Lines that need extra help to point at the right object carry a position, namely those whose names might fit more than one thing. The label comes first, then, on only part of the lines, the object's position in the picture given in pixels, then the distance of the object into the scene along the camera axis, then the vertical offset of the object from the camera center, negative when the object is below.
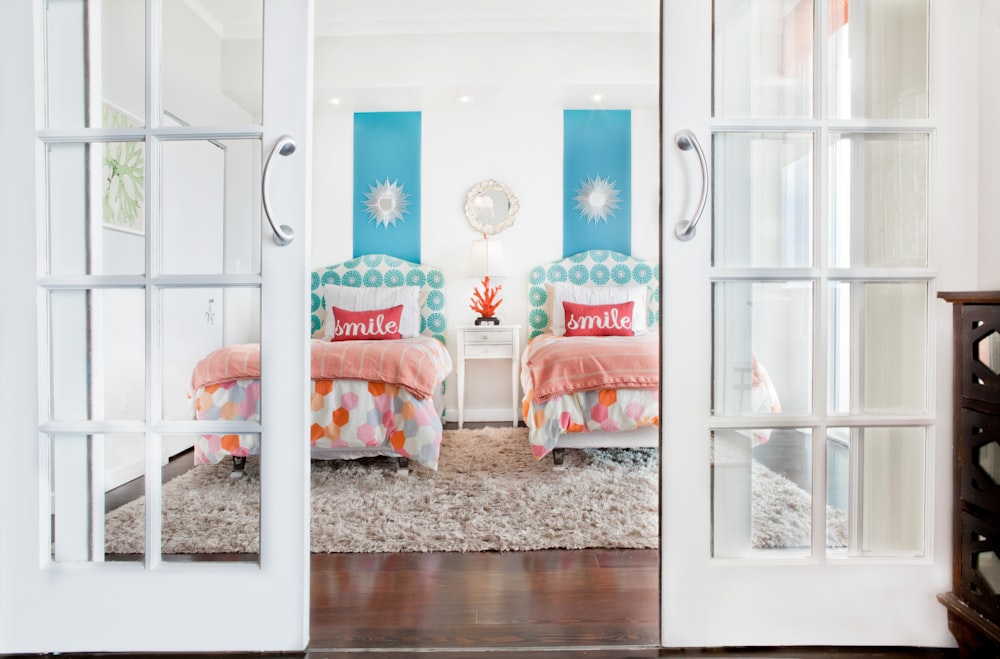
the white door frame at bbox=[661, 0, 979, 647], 1.23 -0.28
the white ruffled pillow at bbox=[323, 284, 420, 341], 4.21 +0.17
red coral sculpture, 4.36 +0.18
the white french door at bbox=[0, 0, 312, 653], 1.22 +0.06
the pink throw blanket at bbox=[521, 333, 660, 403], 2.60 -0.21
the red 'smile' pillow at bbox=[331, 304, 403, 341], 3.94 -0.01
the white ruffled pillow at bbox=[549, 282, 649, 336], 4.24 +0.20
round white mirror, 4.50 +0.94
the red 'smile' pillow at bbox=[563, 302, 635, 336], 4.04 +0.02
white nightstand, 4.15 -0.15
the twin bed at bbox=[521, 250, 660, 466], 2.61 -0.34
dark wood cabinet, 1.12 -0.32
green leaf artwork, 1.25 +0.33
